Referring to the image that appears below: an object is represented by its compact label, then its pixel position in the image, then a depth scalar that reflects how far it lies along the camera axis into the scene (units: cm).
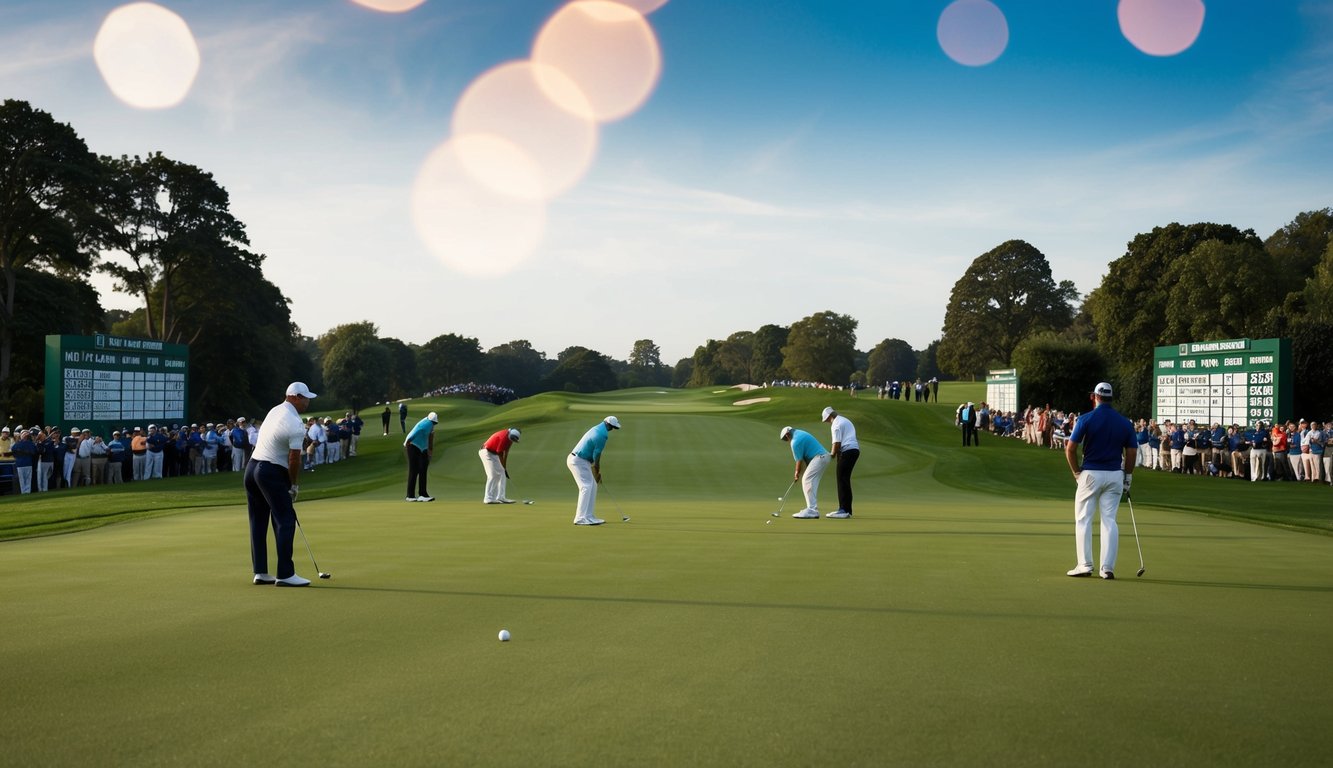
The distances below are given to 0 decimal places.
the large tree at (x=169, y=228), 6181
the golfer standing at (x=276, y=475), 1016
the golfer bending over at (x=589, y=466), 1734
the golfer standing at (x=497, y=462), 2188
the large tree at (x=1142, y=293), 6169
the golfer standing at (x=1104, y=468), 1070
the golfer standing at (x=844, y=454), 1898
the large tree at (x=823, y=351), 12494
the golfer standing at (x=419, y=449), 2364
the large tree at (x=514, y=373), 16162
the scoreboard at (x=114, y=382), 3381
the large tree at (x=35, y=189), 4688
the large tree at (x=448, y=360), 14562
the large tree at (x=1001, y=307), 8744
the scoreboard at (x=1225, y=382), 3344
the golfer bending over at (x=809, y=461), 1889
